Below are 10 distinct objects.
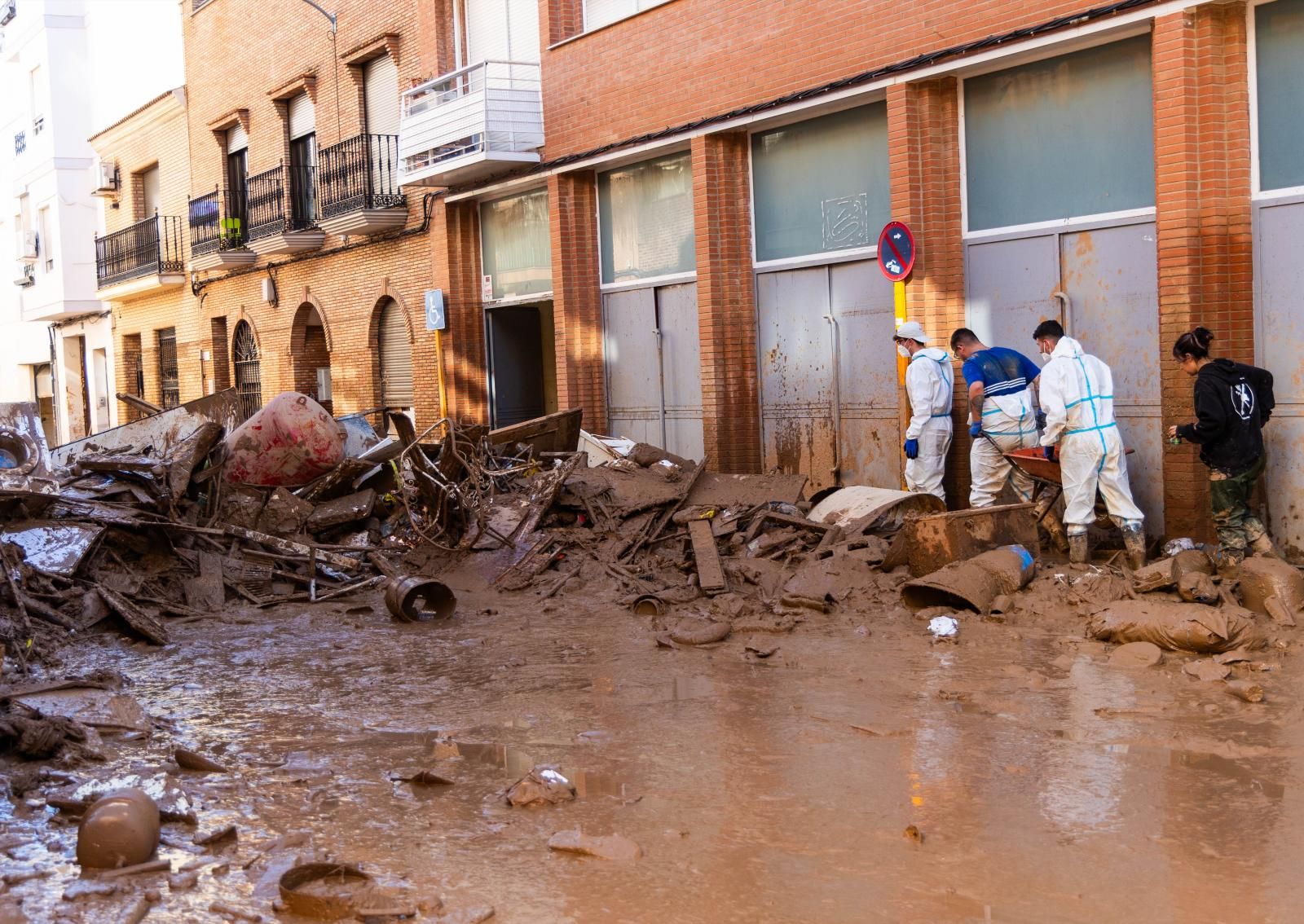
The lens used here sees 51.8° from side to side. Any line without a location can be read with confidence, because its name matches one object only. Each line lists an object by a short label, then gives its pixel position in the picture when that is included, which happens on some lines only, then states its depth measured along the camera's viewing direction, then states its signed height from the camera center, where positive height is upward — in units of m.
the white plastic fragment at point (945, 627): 8.66 -1.76
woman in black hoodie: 8.97 -0.61
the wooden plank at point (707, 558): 10.47 -1.54
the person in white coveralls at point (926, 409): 11.67 -0.46
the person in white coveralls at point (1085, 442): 9.70 -0.68
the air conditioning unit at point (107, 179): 31.75 +5.14
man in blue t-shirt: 10.79 -0.45
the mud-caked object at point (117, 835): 4.98 -1.63
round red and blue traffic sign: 11.72 +0.94
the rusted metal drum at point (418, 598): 10.39 -1.72
